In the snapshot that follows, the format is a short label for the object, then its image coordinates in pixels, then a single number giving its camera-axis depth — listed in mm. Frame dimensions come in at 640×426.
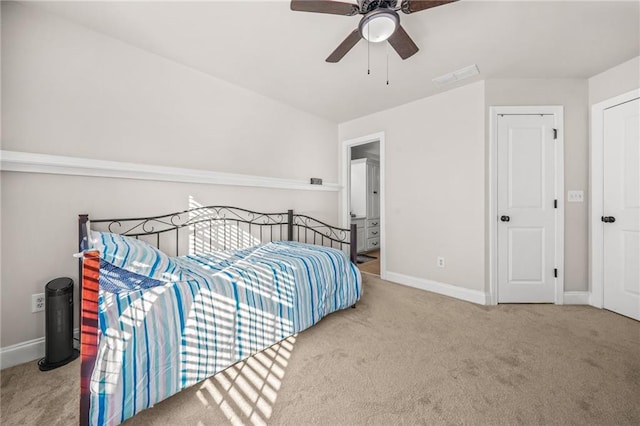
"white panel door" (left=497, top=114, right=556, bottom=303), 2631
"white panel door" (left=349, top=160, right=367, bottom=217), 5289
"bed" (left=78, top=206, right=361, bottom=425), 1109
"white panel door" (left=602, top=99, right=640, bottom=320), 2273
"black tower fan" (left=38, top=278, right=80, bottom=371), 1566
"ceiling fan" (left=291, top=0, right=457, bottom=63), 1421
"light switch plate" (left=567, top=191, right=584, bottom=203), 2619
